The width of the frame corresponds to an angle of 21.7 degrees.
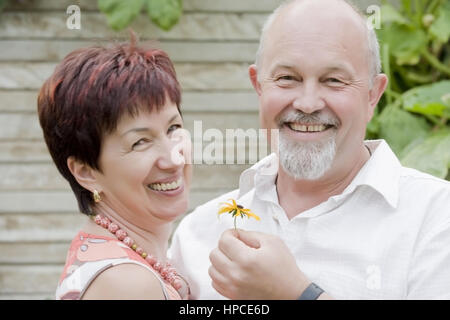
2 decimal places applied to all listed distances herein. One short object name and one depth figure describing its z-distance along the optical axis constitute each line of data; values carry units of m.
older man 1.40
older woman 1.37
